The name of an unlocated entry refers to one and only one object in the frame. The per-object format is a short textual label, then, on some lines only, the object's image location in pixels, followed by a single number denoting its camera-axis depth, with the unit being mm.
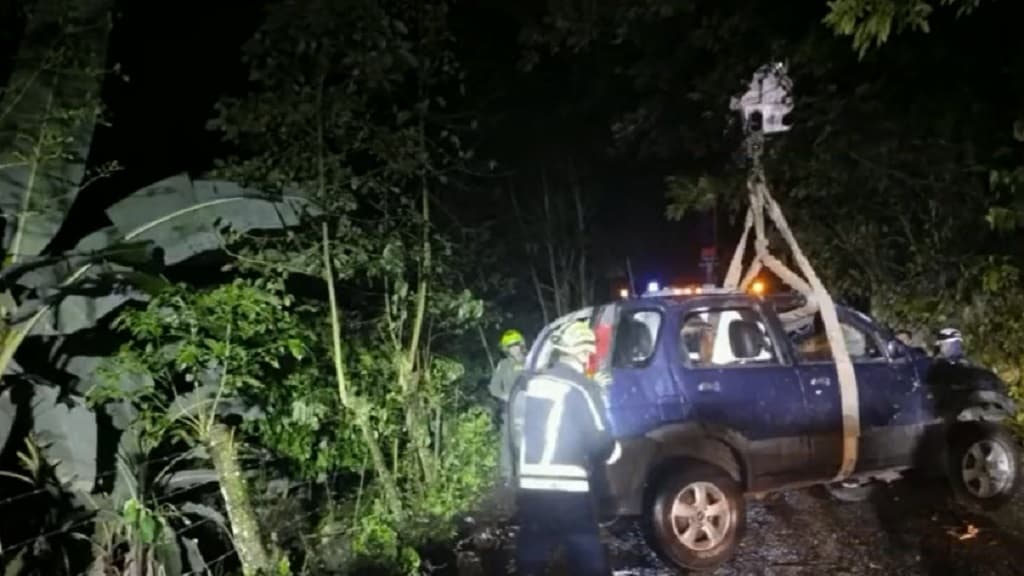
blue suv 7340
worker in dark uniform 7004
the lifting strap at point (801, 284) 8031
